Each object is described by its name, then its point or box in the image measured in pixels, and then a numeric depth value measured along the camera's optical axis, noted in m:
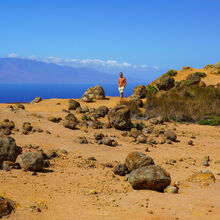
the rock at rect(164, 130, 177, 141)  14.11
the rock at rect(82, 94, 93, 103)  24.88
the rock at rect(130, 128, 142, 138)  14.41
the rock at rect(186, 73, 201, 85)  28.39
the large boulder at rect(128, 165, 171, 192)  7.69
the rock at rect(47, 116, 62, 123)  15.55
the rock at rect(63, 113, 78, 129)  14.62
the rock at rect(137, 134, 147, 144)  13.52
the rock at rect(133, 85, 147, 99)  26.66
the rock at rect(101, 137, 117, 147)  12.53
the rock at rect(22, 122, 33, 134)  13.07
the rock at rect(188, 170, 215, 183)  8.48
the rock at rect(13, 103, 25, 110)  19.55
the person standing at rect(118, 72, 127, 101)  22.89
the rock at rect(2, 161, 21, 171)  8.52
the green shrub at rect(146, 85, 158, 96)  27.57
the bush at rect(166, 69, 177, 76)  35.22
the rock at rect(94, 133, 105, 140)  13.27
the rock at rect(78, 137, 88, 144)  12.43
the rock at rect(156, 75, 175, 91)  29.08
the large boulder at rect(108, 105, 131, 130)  15.38
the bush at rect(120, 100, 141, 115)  19.91
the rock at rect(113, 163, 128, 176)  9.20
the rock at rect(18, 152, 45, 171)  8.68
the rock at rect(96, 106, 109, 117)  18.42
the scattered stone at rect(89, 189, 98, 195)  7.56
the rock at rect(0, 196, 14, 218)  5.93
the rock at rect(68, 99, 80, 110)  20.17
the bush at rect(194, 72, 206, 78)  32.47
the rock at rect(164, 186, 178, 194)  7.63
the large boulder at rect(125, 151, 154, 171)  9.13
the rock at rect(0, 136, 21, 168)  9.00
